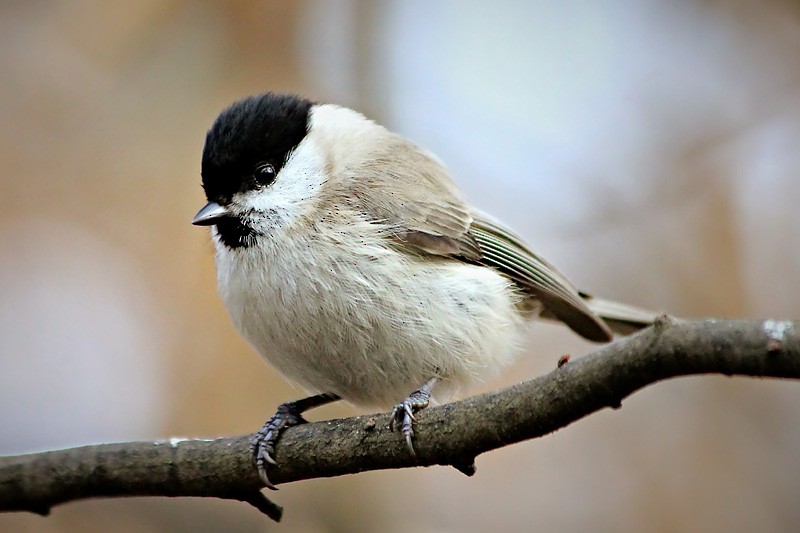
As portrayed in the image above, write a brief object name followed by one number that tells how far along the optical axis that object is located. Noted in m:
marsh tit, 2.77
